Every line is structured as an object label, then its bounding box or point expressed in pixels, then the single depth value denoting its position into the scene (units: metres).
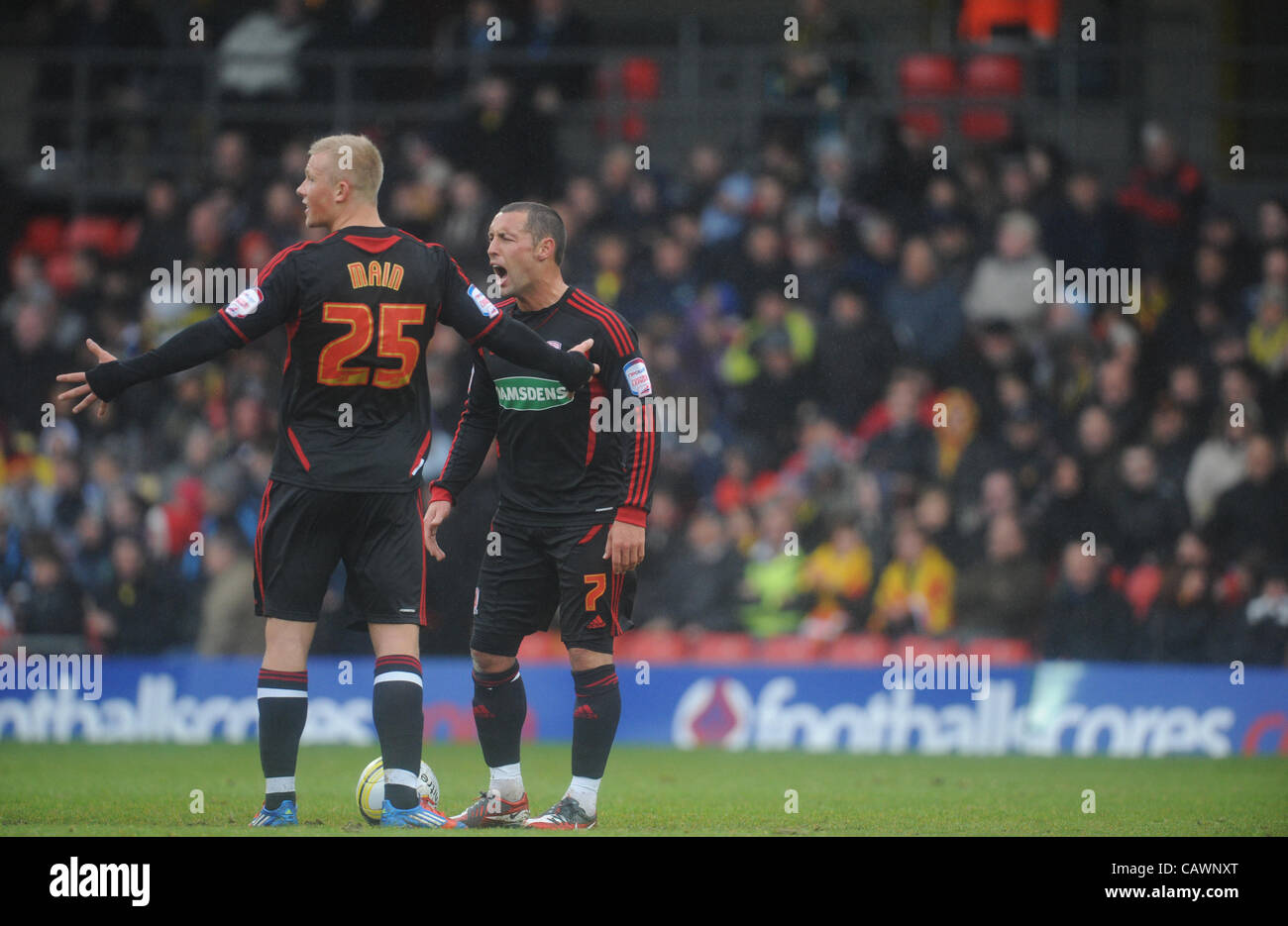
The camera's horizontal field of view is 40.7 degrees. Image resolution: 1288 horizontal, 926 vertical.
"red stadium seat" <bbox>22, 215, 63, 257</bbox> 16.72
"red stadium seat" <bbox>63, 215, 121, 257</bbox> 16.52
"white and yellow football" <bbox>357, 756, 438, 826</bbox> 6.74
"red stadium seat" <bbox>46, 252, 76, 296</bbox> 15.98
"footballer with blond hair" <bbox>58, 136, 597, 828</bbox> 6.54
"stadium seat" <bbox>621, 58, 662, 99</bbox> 16.91
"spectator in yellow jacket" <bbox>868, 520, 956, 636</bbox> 12.77
